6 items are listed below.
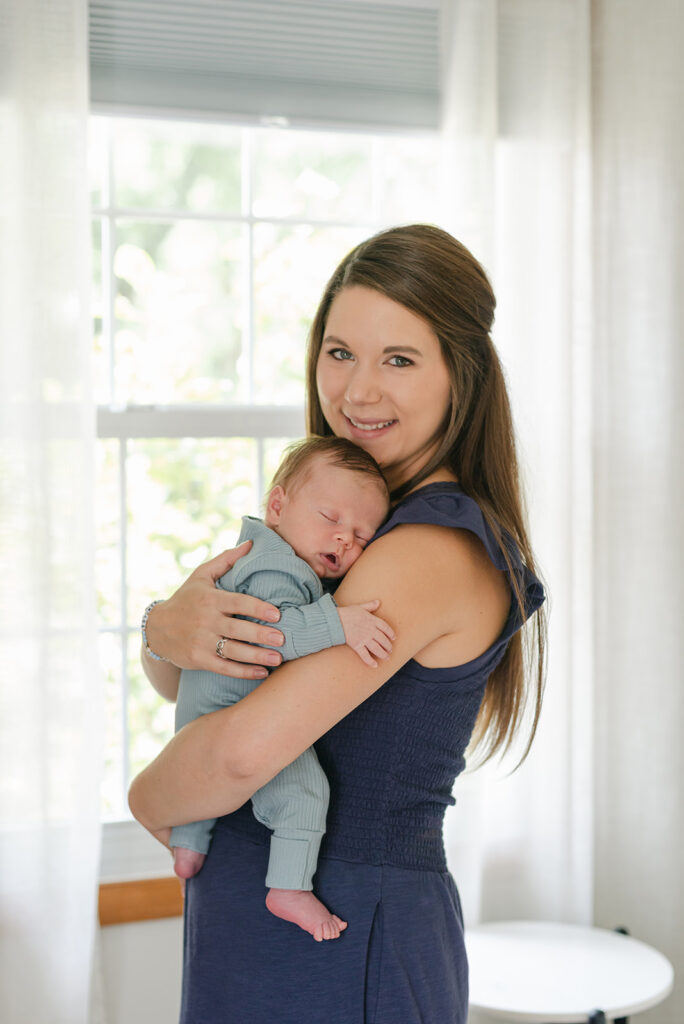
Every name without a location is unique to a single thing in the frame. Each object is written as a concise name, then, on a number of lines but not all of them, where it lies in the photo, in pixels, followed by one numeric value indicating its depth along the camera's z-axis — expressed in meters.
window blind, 2.33
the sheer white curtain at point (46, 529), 2.13
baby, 1.16
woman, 1.16
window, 2.48
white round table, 1.92
